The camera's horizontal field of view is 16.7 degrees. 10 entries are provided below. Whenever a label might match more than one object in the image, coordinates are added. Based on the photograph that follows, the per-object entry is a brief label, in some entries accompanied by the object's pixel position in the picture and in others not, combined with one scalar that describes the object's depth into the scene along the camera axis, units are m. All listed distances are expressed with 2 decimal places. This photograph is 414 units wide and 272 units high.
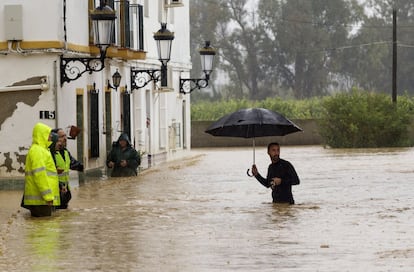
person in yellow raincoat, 21.41
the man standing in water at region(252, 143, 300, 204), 22.66
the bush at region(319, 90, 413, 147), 55.38
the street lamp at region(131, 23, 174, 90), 37.41
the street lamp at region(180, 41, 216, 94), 44.00
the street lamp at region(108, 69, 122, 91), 36.12
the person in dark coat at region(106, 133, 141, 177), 33.53
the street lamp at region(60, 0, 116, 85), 29.27
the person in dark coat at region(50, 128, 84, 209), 22.83
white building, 29.84
